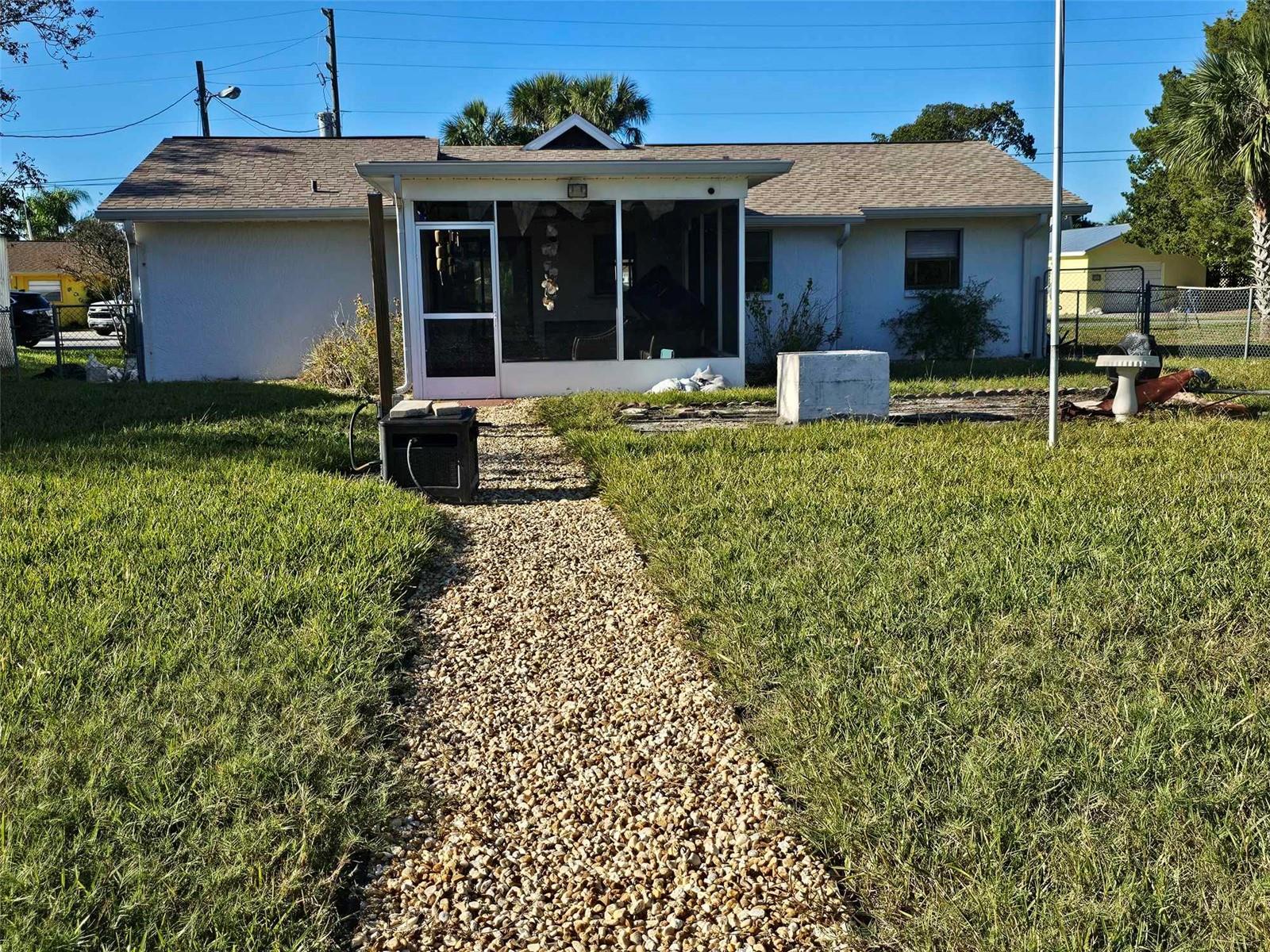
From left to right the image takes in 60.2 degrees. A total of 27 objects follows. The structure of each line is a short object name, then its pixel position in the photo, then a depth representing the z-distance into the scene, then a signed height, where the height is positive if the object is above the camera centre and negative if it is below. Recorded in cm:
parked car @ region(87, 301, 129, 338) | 2248 +85
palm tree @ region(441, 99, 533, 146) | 3014 +583
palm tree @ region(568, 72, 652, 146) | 2947 +632
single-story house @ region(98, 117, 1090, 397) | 1362 +137
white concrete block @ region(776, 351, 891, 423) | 1034 -48
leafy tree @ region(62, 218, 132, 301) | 2559 +232
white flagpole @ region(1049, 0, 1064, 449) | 780 +91
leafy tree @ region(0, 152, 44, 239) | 2200 +318
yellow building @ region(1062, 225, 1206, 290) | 4928 +312
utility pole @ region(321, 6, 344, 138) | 3112 +789
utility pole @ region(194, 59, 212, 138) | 3241 +732
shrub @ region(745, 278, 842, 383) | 1708 +14
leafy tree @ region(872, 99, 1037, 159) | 5600 +1062
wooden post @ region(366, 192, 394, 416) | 743 +30
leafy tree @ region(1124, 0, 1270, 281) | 3409 +432
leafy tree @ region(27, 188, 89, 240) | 6481 +809
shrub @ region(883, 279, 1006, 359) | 1820 +13
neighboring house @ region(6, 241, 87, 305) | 4906 +376
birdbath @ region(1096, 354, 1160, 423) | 1006 -49
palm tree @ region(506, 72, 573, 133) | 2938 +644
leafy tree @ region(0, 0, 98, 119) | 2088 +626
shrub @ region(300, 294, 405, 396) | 1467 -20
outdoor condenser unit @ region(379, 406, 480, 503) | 754 -78
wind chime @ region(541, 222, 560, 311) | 1468 +97
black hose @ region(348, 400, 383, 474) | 783 -89
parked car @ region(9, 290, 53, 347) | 2784 +85
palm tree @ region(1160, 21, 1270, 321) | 2017 +394
